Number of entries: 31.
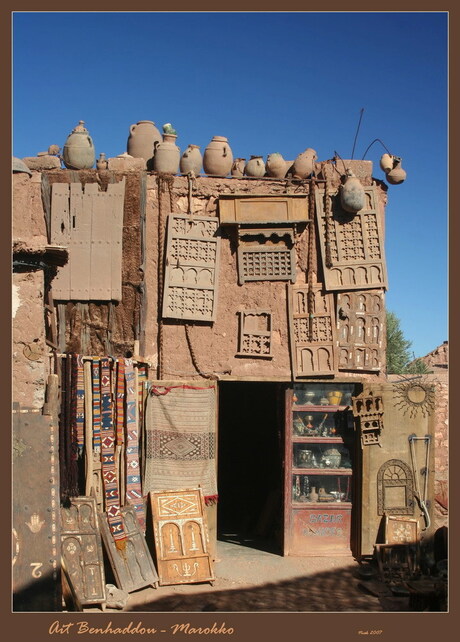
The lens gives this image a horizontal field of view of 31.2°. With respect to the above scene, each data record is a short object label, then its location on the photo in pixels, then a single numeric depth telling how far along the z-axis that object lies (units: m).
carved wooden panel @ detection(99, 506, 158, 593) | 9.11
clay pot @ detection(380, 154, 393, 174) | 11.64
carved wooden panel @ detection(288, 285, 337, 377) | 11.05
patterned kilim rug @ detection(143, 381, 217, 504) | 10.38
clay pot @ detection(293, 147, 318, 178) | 11.45
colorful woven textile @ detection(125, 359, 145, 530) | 9.80
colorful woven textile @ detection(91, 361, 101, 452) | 9.16
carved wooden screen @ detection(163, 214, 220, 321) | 11.01
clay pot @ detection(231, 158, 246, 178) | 11.62
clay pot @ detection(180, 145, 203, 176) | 11.40
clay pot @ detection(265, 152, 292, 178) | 11.50
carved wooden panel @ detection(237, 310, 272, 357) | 11.03
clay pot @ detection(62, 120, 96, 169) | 11.33
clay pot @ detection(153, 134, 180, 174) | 11.27
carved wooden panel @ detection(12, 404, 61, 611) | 6.80
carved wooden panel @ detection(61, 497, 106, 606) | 8.46
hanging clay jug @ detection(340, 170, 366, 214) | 11.02
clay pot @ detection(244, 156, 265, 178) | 11.48
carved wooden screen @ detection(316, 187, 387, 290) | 11.19
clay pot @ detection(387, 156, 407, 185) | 11.58
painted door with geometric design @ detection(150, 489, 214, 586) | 9.68
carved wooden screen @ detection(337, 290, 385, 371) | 11.15
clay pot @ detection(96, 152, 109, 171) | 11.28
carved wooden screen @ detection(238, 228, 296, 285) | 11.12
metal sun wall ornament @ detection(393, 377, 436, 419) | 10.93
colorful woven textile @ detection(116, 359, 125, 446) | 9.64
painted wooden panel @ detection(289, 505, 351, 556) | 11.02
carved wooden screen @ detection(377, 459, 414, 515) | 10.78
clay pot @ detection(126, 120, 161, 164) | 11.94
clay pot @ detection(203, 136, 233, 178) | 11.49
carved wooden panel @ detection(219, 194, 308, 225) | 11.12
